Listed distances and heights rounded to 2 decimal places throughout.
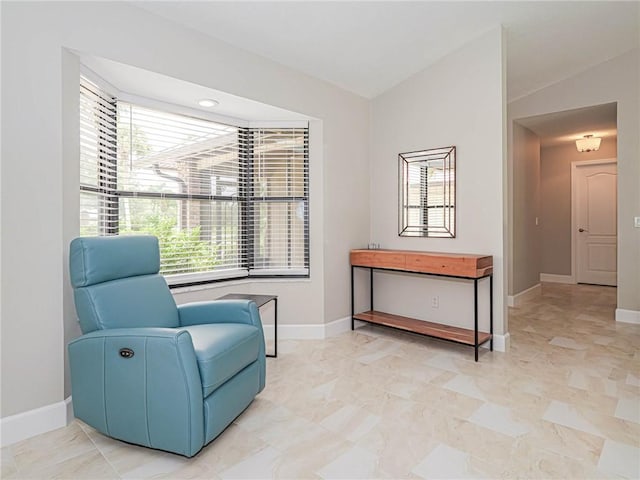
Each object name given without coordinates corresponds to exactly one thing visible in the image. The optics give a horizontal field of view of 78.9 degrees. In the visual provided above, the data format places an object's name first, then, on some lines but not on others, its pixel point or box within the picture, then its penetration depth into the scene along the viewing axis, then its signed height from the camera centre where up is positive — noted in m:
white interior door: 6.45 +0.19
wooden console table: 3.18 -0.29
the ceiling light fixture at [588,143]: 5.67 +1.35
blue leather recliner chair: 1.77 -0.60
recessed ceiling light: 3.13 +1.11
